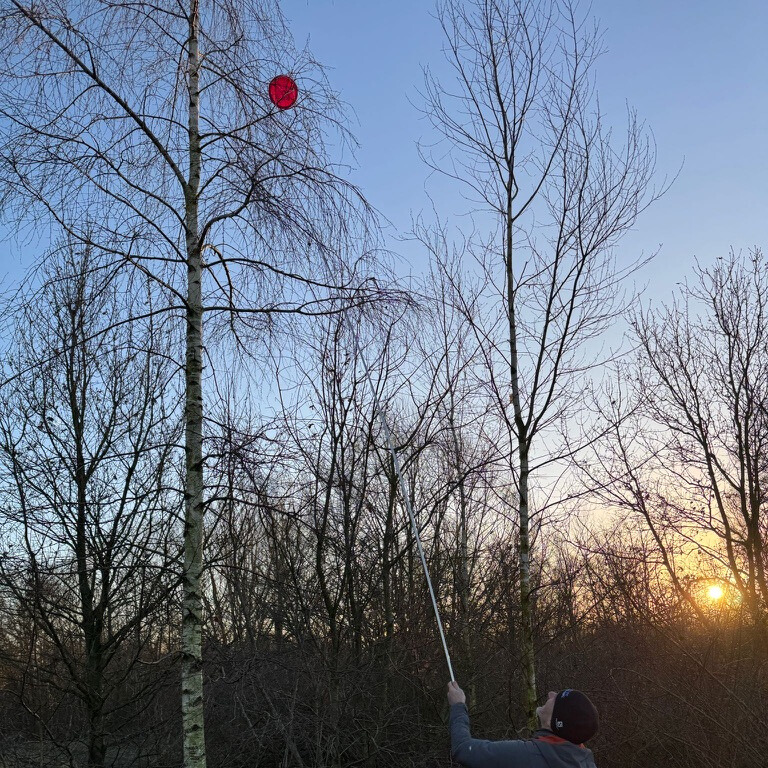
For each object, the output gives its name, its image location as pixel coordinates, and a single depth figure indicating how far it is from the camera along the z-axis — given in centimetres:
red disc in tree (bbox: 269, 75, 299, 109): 557
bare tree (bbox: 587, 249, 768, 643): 1234
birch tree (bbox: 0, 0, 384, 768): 489
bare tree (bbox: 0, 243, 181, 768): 777
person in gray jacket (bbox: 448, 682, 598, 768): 340
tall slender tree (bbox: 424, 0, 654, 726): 712
